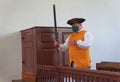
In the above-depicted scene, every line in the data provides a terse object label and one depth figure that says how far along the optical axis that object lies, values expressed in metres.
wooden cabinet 3.99
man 3.36
